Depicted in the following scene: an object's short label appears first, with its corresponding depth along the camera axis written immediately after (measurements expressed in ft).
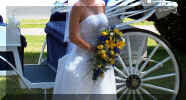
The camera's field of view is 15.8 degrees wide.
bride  18.57
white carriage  21.55
